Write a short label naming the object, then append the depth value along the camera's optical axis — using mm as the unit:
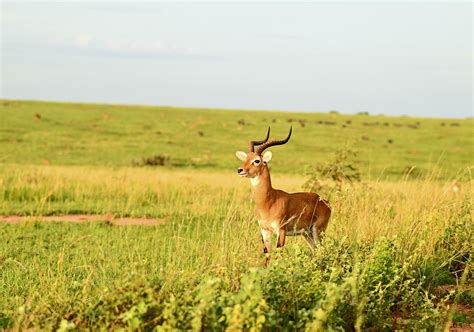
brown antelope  18328
